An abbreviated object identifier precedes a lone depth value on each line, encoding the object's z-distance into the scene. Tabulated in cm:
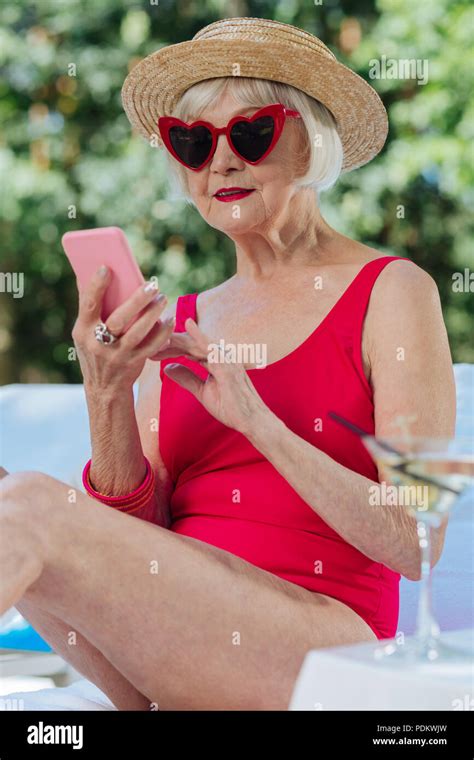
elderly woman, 228
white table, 201
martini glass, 202
